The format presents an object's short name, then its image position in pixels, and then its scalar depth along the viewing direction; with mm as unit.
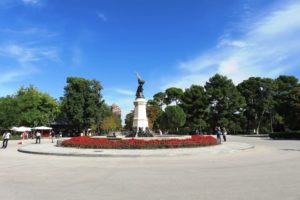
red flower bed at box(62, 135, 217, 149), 14820
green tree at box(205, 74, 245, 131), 47885
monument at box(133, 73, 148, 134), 22142
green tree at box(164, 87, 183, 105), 61137
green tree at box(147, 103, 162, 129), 53973
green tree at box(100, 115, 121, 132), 59251
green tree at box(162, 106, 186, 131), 46289
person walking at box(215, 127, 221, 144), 20154
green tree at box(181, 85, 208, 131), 48702
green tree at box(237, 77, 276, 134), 50706
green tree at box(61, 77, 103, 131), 43987
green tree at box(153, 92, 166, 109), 62659
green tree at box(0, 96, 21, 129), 39756
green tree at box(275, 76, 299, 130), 32317
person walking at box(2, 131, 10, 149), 18916
